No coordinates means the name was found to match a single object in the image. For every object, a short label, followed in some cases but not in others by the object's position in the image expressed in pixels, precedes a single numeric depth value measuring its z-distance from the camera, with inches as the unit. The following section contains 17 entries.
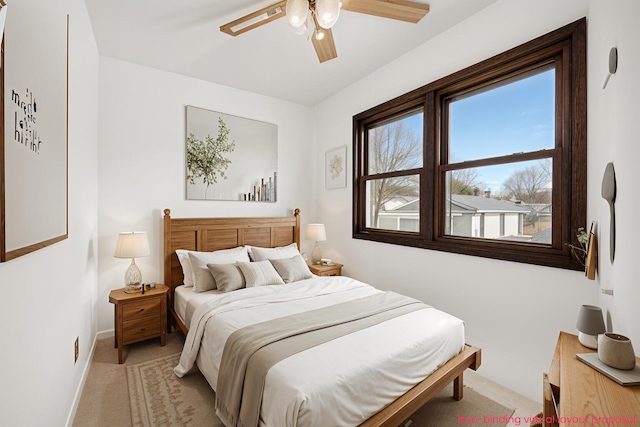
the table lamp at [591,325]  53.4
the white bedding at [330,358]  49.8
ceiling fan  61.9
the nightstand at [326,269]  138.9
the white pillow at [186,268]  117.7
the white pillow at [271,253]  128.1
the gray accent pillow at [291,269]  118.0
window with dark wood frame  72.7
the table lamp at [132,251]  104.1
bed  53.7
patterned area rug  70.2
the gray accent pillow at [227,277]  105.3
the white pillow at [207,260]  109.0
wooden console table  32.5
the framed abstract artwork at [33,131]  35.0
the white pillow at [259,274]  108.6
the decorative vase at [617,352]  39.5
